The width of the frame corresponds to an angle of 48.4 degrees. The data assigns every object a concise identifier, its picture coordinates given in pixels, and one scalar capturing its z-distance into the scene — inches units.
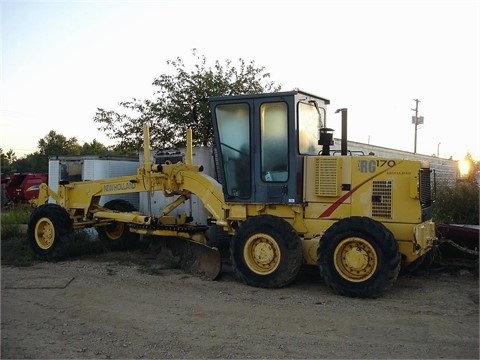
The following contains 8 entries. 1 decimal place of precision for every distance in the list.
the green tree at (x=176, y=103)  643.5
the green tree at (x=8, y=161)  1737.7
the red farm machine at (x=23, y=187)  1058.1
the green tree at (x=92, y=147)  1813.5
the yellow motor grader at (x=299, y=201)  293.6
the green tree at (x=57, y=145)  1934.1
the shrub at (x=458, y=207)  431.6
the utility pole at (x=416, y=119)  1768.0
